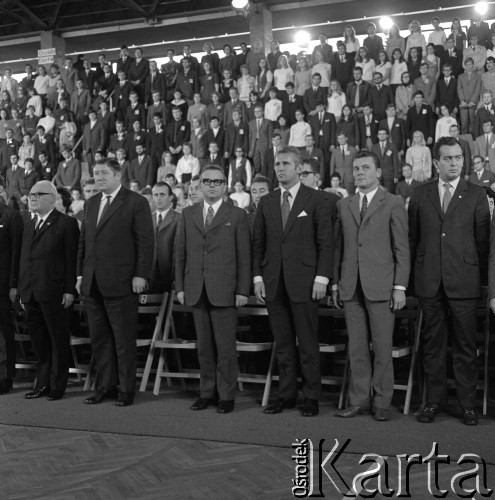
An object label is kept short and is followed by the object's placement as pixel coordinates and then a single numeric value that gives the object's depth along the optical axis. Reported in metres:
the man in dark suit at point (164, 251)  5.32
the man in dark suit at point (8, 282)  5.13
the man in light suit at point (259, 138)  11.14
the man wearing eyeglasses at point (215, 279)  4.39
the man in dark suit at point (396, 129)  10.41
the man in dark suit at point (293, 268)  4.22
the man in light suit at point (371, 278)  4.09
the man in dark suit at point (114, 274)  4.58
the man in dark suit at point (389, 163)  10.15
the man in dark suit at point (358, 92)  11.09
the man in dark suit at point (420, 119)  10.42
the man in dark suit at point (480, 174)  9.41
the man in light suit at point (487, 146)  9.77
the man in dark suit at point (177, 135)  11.86
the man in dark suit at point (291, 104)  11.37
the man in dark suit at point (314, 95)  11.36
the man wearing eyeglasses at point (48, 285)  4.84
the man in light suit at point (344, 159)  10.38
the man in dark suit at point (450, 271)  3.97
